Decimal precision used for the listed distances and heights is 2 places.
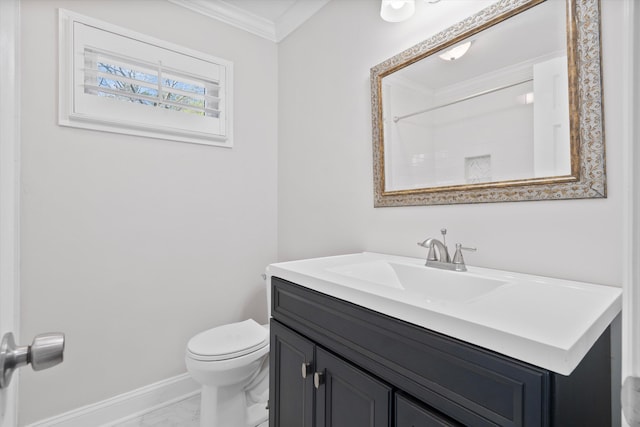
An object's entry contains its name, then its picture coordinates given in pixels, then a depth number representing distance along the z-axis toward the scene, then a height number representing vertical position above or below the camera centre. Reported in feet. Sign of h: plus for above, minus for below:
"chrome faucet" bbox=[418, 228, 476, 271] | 3.60 -0.54
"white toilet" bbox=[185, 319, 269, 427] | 4.52 -2.39
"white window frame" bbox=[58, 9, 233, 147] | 4.96 +2.27
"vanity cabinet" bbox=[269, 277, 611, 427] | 1.80 -1.24
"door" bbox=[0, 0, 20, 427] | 1.27 +0.18
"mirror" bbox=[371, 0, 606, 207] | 2.98 +1.24
